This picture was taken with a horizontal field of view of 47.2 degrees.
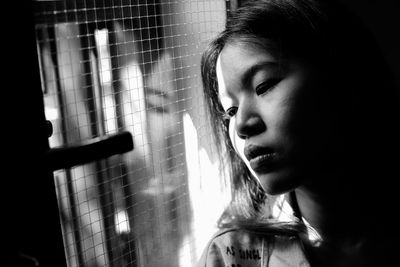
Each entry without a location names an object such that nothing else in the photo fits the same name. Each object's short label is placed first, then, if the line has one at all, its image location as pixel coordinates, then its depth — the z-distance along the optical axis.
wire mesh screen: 0.75
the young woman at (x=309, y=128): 0.81
